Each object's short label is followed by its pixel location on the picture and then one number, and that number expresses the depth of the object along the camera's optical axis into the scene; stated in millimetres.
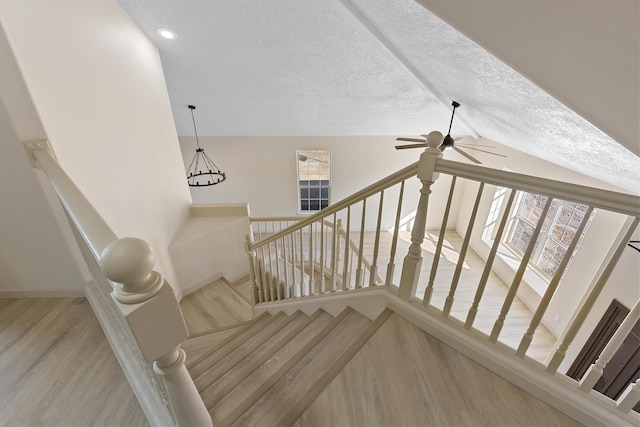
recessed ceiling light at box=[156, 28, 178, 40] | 2857
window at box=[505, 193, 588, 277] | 4279
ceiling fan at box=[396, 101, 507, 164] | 3620
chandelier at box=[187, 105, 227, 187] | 6231
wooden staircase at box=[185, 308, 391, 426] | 1255
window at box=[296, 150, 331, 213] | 6512
